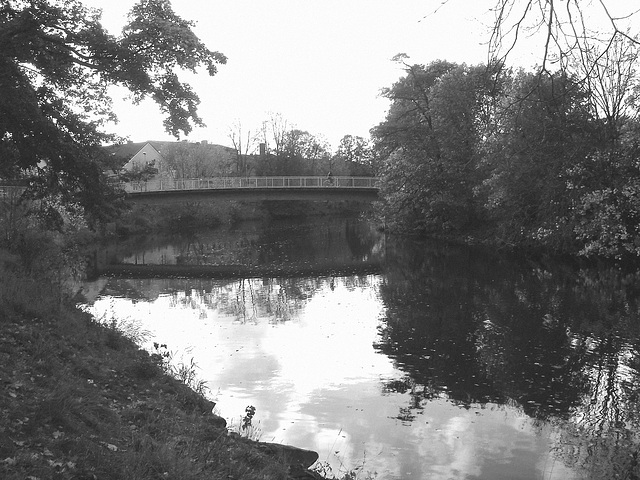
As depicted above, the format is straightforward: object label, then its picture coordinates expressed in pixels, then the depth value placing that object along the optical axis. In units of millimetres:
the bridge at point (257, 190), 46219
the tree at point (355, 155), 86938
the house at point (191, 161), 67125
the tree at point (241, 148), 82812
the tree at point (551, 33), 4070
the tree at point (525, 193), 24672
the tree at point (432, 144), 36188
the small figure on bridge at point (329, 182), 49331
